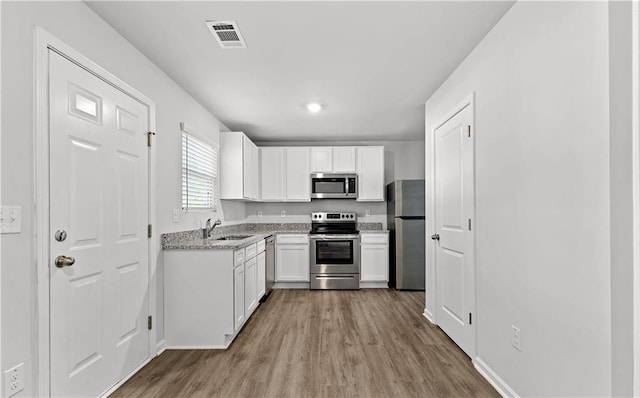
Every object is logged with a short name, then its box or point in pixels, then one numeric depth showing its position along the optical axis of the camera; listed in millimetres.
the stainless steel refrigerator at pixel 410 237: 4824
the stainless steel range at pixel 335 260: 4949
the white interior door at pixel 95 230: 1760
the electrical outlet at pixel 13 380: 1449
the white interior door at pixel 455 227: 2564
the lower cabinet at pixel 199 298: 2820
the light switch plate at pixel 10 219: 1450
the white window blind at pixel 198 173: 3320
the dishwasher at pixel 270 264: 4457
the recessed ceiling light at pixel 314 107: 3732
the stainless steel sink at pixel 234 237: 4107
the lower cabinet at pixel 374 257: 5020
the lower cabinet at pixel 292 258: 5023
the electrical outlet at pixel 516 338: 1919
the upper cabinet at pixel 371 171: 5340
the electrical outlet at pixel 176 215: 3053
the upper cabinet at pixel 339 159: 5344
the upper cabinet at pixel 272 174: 5391
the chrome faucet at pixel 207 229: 3702
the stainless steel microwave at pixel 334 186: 5301
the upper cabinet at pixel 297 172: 5371
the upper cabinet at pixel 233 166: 4410
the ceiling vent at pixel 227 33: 2148
